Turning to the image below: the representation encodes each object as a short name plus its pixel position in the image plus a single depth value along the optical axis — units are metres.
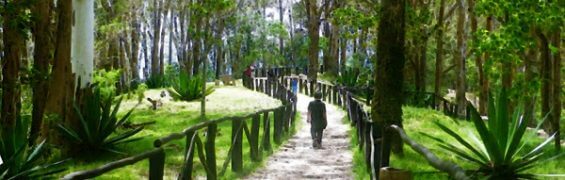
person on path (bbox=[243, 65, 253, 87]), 36.34
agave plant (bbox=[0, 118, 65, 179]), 6.92
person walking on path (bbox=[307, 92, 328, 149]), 13.27
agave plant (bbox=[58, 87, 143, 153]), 11.10
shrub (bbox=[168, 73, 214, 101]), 24.80
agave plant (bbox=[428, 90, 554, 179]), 6.94
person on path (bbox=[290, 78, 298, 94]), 31.25
